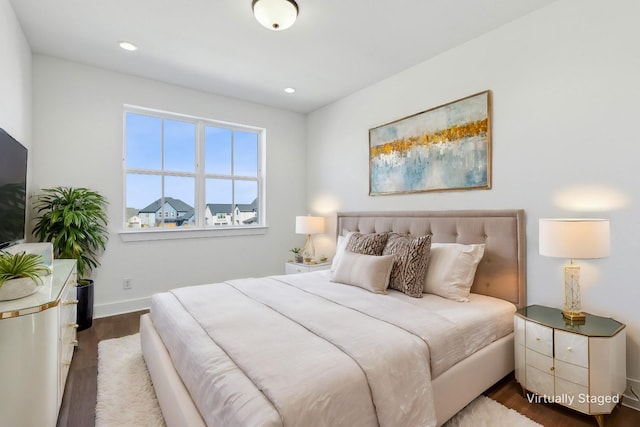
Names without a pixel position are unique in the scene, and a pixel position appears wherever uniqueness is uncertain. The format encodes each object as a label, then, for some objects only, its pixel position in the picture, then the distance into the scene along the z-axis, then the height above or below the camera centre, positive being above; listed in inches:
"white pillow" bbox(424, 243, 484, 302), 92.4 -16.9
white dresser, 53.7 -26.0
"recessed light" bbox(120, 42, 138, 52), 113.1 +62.1
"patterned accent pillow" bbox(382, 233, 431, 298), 94.1 -15.7
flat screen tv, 76.4 +7.4
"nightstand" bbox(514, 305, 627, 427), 66.9 -33.2
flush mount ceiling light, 82.5 +54.9
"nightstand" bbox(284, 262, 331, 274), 154.1 -25.9
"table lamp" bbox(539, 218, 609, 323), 70.7 -6.6
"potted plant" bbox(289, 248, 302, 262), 168.4 -21.3
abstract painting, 105.7 +25.0
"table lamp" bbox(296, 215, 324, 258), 162.1 -5.1
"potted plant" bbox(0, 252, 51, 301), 57.5 -11.5
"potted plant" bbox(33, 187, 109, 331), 113.7 -4.4
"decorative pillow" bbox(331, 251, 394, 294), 96.0 -18.0
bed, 47.2 -24.9
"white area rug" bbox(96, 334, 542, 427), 67.9 -44.6
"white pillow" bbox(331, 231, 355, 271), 115.7 -13.1
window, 146.6 +22.3
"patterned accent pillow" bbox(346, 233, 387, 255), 110.9 -10.4
